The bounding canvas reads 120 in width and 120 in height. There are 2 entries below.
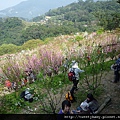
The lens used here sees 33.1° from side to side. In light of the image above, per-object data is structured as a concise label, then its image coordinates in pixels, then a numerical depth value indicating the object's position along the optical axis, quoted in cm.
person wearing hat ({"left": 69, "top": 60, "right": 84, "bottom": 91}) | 627
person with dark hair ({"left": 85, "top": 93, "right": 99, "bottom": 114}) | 542
